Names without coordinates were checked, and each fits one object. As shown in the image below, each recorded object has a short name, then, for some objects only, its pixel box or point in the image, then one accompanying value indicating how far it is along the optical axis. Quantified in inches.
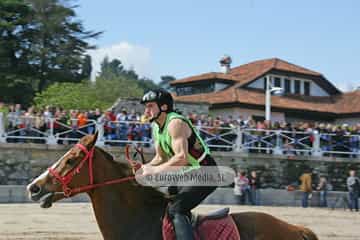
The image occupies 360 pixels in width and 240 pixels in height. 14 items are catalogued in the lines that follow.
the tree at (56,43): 1973.4
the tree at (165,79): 6417.3
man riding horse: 254.2
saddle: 268.5
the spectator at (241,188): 986.7
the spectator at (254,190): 1010.1
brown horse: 258.2
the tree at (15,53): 1812.3
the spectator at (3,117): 875.4
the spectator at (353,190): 1008.9
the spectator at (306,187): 1039.2
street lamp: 1238.3
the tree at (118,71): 4717.0
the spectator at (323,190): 1057.5
